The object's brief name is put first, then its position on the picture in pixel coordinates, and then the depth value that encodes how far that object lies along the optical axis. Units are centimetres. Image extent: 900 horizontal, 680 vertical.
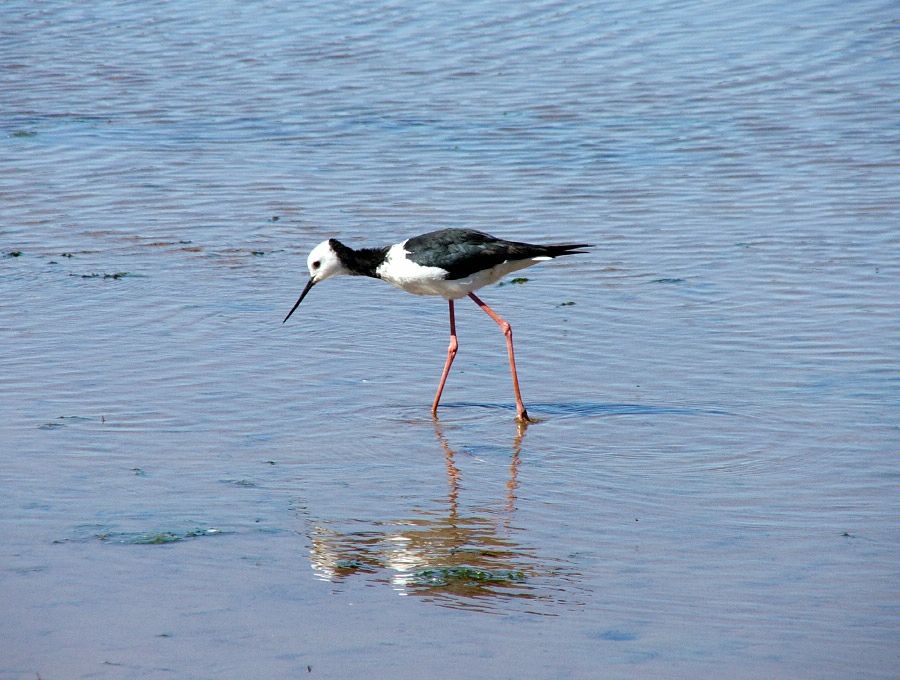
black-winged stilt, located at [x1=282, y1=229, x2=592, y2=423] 1561
